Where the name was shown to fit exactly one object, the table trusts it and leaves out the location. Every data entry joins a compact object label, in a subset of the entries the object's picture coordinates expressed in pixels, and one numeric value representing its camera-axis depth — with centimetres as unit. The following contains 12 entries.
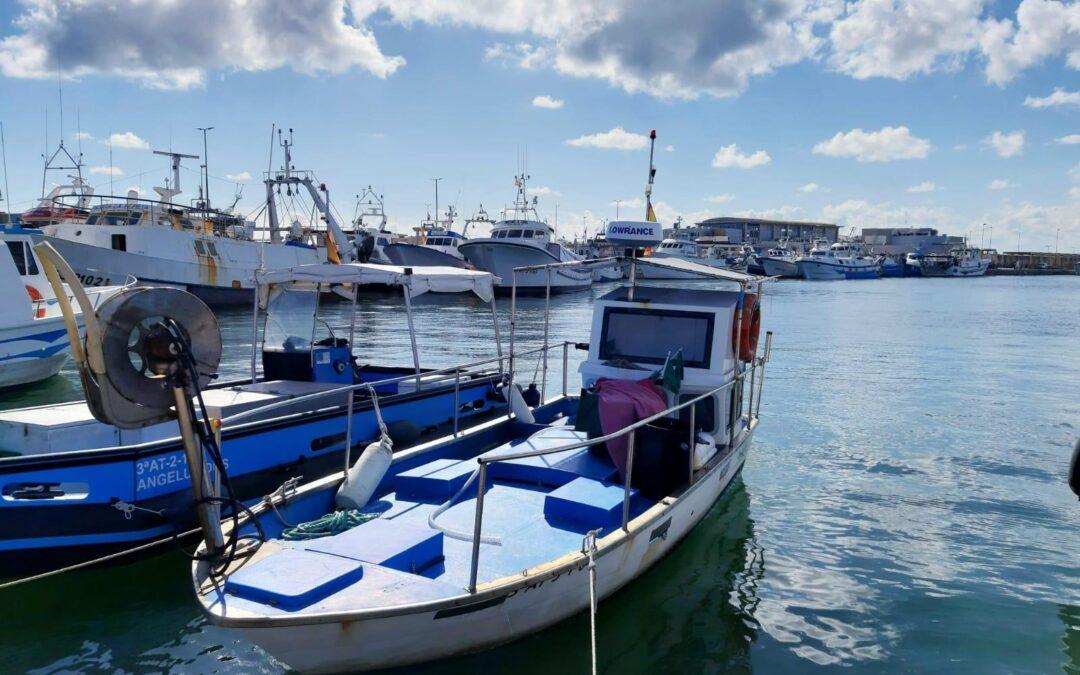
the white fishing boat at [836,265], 9044
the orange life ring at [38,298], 1738
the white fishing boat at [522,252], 4828
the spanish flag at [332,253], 1198
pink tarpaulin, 774
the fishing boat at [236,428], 691
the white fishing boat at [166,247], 3192
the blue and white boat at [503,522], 477
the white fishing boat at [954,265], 11181
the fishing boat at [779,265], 9069
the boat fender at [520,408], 1027
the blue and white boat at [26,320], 1599
